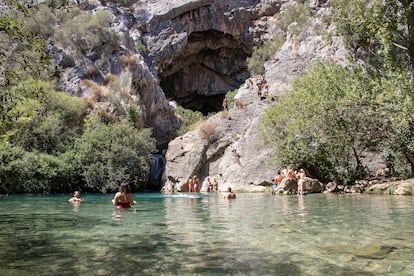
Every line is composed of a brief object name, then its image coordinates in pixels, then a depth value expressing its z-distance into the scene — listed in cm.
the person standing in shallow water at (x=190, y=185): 3205
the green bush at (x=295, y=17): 3947
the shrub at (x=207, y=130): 3459
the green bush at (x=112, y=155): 3228
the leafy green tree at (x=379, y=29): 1700
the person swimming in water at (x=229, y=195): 1920
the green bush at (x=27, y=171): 2888
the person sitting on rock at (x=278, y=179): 2436
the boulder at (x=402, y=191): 1827
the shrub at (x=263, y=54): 4444
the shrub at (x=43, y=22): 4125
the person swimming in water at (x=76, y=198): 1855
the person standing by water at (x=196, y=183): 3213
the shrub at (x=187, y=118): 4178
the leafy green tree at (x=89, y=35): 4228
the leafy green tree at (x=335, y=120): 1922
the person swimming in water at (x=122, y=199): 1373
